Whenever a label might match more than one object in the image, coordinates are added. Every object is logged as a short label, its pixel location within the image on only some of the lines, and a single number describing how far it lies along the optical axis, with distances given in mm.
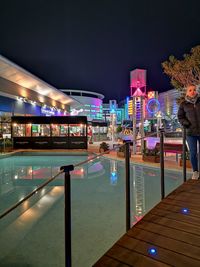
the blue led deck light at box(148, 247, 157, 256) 1816
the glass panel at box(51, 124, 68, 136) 17203
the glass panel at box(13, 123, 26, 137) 16875
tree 8539
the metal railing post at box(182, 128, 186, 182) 3670
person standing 3496
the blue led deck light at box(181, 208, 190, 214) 2565
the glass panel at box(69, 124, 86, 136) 17109
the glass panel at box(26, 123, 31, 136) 17125
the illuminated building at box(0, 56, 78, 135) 14106
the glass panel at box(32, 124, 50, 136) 17234
